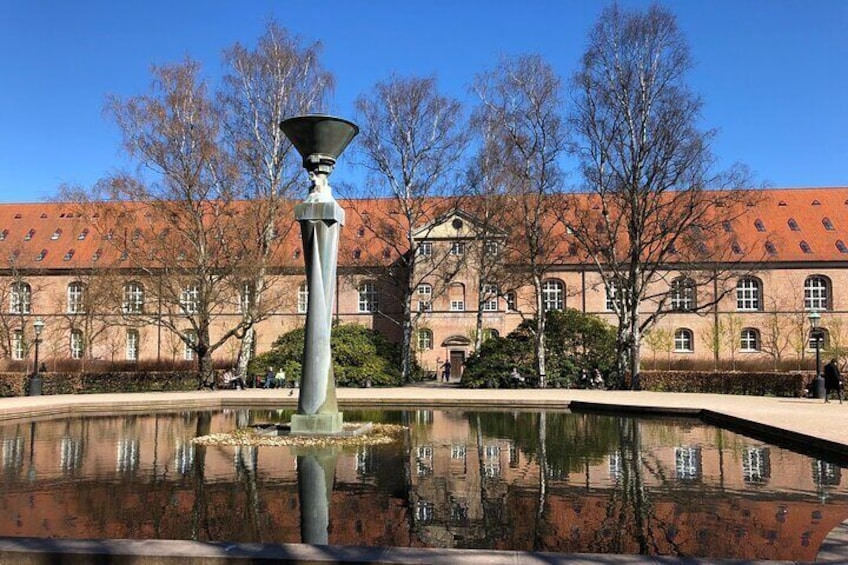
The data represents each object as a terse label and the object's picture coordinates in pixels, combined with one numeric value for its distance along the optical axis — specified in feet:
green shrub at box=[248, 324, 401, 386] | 111.75
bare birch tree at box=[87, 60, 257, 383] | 97.45
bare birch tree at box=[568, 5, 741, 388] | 96.48
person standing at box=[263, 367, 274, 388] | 109.29
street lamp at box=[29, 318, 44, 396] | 88.74
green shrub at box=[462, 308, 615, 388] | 108.68
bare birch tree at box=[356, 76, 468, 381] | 115.34
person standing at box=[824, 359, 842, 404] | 74.79
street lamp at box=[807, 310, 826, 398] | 80.28
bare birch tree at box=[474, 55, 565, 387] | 105.81
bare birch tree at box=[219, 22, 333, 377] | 104.19
